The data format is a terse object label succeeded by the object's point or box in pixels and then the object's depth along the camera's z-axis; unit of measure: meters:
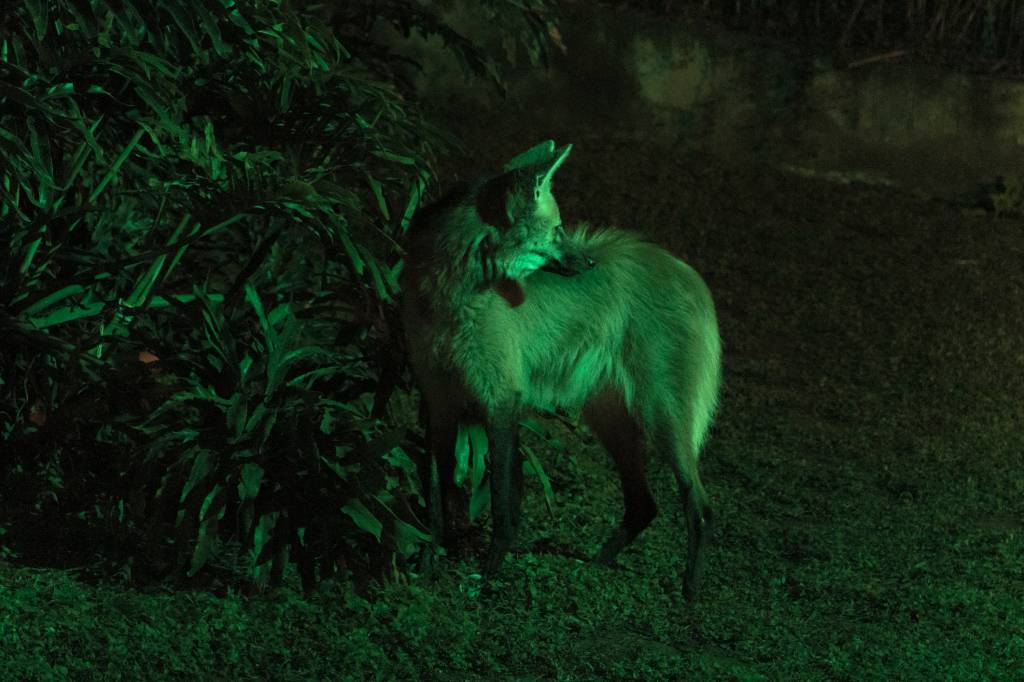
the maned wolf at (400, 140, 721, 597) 9.04
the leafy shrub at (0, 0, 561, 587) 9.03
